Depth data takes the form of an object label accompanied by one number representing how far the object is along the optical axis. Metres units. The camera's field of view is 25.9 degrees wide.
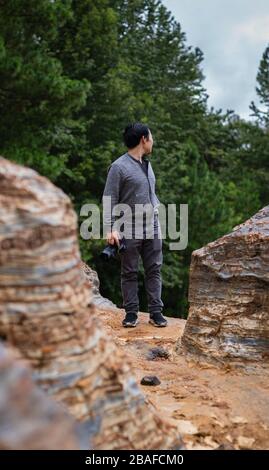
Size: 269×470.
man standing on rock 4.95
